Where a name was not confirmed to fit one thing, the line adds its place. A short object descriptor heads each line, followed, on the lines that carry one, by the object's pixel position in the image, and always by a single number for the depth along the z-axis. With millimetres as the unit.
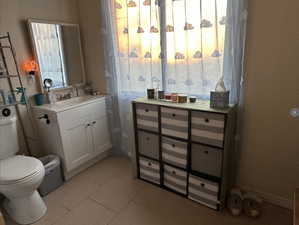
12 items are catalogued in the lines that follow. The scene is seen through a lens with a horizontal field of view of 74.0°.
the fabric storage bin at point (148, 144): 2027
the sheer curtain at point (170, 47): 1677
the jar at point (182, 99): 1860
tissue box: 1620
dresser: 1655
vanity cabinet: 2104
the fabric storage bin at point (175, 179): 1930
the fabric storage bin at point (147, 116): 1935
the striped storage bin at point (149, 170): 2098
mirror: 2207
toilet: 1602
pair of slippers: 1708
